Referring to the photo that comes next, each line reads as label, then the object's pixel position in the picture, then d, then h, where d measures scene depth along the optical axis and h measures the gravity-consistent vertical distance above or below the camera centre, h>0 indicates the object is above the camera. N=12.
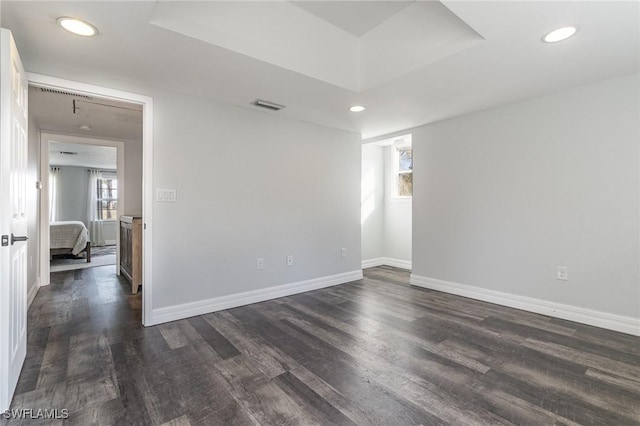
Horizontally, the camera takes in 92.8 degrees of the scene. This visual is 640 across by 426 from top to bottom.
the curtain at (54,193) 8.40 +0.42
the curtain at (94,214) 8.67 -0.16
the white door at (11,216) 1.51 -0.05
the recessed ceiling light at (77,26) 1.78 +1.10
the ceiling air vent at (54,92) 2.96 +1.14
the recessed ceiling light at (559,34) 1.90 +1.15
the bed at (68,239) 5.83 -0.60
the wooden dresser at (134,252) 3.84 -0.56
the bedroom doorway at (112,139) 2.68 +0.94
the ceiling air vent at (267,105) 3.19 +1.14
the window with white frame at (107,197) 9.09 +0.35
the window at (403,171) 5.43 +0.74
